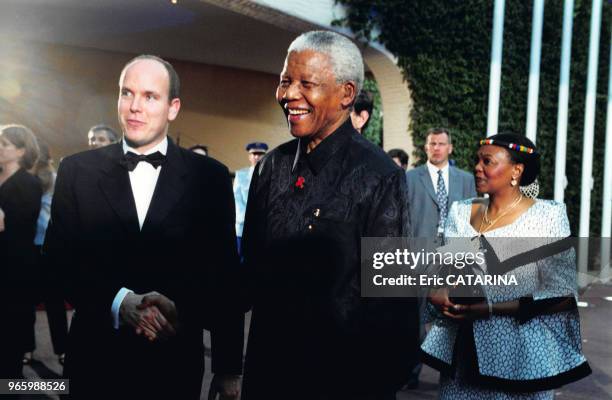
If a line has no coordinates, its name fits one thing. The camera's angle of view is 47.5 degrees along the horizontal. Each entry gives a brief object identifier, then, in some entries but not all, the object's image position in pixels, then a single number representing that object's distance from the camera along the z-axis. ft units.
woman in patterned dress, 10.00
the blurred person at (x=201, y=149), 30.37
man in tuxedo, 7.99
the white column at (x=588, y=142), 39.27
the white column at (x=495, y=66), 34.27
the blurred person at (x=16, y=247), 14.35
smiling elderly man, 6.75
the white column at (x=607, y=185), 41.39
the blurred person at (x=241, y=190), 24.07
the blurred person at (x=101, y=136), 21.42
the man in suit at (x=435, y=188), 22.08
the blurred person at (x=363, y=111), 13.69
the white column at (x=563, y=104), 37.32
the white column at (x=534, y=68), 35.86
